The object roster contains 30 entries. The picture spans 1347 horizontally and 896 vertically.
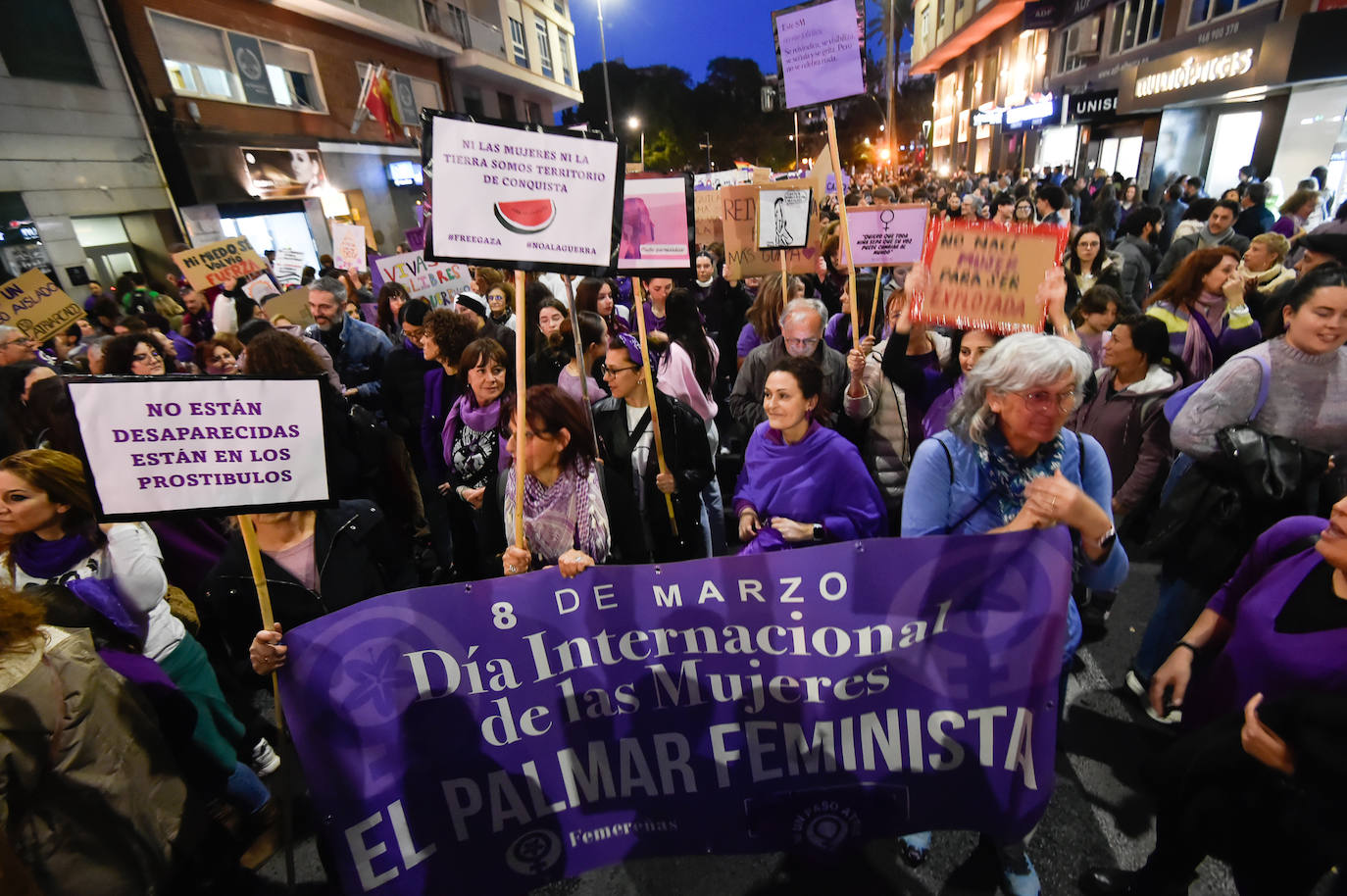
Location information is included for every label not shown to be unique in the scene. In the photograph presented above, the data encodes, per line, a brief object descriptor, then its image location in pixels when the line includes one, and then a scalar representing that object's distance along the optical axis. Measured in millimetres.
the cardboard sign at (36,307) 5680
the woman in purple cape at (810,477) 2613
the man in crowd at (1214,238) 6562
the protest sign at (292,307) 6801
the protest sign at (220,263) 7562
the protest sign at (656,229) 2971
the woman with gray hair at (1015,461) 2000
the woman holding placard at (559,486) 2658
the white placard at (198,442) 1739
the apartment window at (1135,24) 18156
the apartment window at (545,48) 31273
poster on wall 15242
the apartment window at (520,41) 28156
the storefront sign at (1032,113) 21422
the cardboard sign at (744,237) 5926
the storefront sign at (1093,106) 18844
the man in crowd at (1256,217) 7754
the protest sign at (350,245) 9000
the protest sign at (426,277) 7355
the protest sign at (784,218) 4895
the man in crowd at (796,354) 3740
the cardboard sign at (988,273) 2814
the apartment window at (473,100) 25844
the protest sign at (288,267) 9195
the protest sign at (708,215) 7887
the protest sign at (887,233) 4602
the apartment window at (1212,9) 14133
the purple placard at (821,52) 3916
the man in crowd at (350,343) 5520
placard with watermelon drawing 2211
